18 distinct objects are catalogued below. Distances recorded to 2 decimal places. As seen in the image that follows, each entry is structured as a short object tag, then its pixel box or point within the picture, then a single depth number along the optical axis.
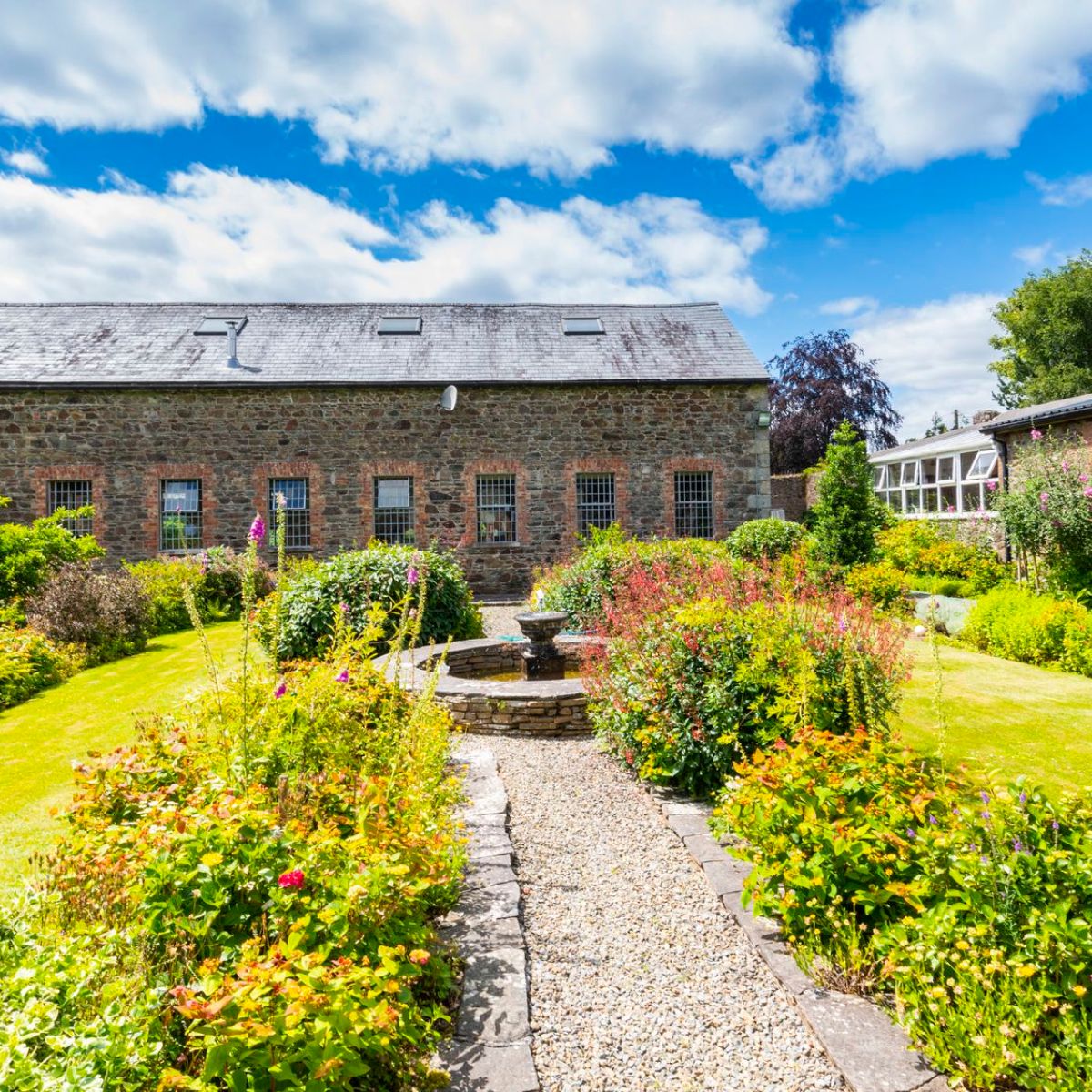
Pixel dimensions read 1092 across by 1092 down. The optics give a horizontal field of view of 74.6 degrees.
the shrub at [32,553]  9.86
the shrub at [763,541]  13.49
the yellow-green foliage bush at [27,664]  7.54
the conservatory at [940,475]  17.61
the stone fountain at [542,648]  7.40
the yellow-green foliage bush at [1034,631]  8.30
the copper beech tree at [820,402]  30.08
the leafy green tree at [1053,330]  30.20
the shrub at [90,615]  9.28
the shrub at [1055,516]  10.37
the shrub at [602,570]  9.02
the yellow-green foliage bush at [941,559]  12.60
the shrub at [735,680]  4.28
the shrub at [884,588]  11.12
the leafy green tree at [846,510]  13.20
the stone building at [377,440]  14.95
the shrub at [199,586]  11.28
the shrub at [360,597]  7.71
